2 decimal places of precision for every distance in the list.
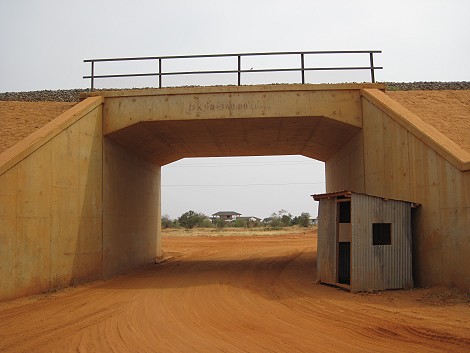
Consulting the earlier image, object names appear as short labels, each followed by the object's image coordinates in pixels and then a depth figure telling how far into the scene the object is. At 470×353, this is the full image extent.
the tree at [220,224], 63.33
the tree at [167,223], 65.62
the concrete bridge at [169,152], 10.98
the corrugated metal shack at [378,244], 11.35
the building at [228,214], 137.75
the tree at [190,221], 63.06
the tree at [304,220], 66.02
